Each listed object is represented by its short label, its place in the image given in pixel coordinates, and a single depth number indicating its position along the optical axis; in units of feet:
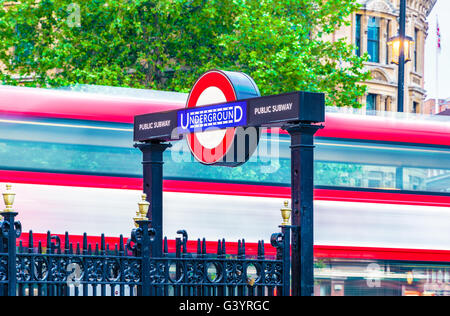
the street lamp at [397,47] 120.63
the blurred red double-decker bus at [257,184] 77.04
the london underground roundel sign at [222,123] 38.05
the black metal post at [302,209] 36.93
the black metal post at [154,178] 44.82
